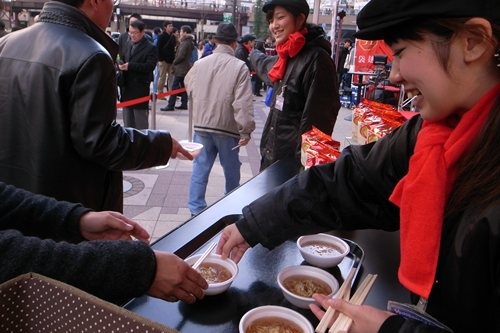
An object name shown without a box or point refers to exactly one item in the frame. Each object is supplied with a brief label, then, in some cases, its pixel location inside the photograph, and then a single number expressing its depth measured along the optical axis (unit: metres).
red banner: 10.02
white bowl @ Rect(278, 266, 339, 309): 1.20
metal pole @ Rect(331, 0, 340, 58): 9.37
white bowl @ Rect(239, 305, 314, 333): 1.07
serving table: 1.15
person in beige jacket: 4.13
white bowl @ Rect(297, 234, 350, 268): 1.42
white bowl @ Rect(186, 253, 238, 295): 1.20
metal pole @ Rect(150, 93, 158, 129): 6.16
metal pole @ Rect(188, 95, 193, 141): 5.43
